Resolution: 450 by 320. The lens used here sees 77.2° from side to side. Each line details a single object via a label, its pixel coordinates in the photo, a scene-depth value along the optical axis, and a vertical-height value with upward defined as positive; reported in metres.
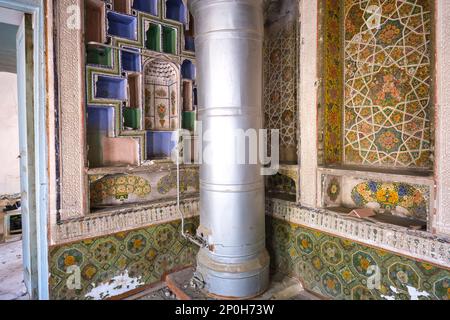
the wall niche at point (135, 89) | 2.09 +0.50
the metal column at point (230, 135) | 1.86 +0.10
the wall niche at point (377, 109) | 1.78 +0.28
